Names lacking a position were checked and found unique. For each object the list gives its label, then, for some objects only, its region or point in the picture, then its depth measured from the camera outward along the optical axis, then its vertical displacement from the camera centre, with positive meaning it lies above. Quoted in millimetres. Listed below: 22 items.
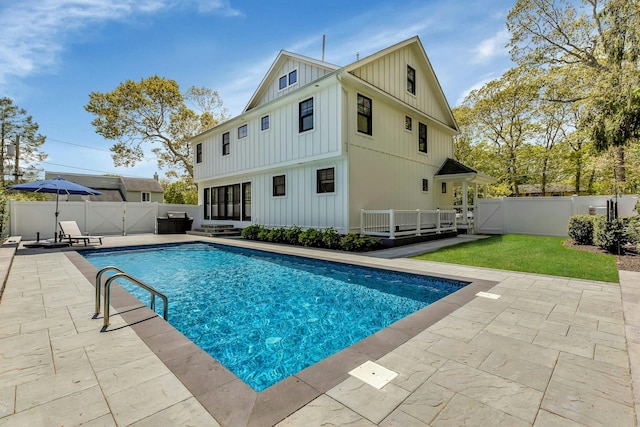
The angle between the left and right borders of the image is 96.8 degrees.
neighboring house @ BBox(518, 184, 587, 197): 31688 +2208
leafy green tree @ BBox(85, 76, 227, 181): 21000 +7363
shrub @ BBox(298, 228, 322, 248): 10352 -1055
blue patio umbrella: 9586 +786
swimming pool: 3348 -1631
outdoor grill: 15898 -763
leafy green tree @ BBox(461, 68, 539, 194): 20844 +7161
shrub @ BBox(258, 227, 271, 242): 12224 -1073
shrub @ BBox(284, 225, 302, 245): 11180 -1019
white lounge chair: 10297 -834
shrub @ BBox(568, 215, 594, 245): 9398 -700
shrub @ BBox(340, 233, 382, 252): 9312 -1119
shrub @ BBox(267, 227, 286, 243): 11657 -1065
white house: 10359 +2844
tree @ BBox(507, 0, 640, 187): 8594 +7137
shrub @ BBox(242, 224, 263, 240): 13010 -1024
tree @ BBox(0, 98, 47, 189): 25047 +6764
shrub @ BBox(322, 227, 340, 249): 9797 -1029
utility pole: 24641 +4132
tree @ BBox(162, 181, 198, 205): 30672 +1958
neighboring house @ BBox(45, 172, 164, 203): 30641 +2649
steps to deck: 14586 -1144
